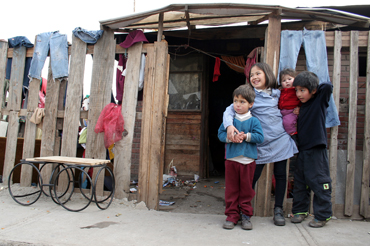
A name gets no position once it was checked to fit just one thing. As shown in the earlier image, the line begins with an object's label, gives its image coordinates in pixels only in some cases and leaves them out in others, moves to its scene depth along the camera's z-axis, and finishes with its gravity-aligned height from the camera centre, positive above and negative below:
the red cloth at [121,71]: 4.05 +0.92
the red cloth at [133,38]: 3.69 +1.32
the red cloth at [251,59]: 4.02 +1.26
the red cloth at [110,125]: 3.62 +0.10
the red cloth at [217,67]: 5.86 +1.58
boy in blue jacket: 2.73 -0.22
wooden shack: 3.30 +0.52
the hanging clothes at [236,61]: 6.06 +1.80
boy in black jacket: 2.76 +0.06
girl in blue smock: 2.93 +0.09
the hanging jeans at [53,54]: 3.99 +1.14
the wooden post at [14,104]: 4.25 +0.36
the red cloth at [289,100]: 2.97 +0.49
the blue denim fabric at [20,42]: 4.17 +1.32
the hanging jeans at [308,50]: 3.35 +1.19
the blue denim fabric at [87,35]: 3.81 +1.38
